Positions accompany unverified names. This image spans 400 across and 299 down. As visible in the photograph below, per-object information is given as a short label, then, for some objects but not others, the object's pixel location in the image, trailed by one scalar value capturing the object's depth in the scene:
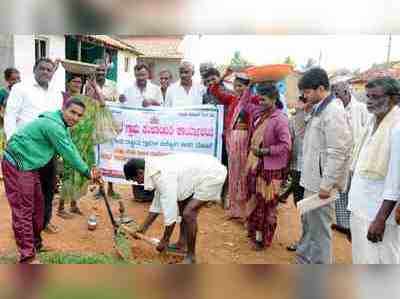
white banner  5.41
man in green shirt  3.46
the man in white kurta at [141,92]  5.76
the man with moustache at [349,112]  4.63
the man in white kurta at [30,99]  4.35
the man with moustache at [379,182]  2.24
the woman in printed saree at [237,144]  4.90
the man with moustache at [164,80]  6.22
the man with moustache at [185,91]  5.79
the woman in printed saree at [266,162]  4.07
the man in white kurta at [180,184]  3.61
